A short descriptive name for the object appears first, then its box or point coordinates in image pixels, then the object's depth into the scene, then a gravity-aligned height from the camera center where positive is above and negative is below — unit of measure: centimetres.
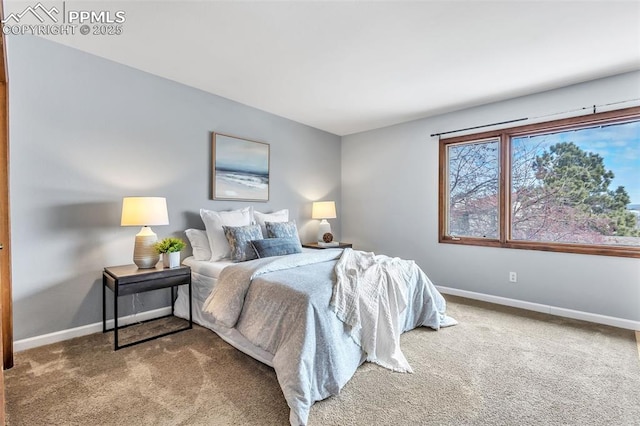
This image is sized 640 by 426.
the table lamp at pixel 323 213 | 462 -5
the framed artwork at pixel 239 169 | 366 +52
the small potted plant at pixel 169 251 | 274 -37
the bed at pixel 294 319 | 175 -76
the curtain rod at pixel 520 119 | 304 +106
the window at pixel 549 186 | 305 +28
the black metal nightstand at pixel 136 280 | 242 -59
